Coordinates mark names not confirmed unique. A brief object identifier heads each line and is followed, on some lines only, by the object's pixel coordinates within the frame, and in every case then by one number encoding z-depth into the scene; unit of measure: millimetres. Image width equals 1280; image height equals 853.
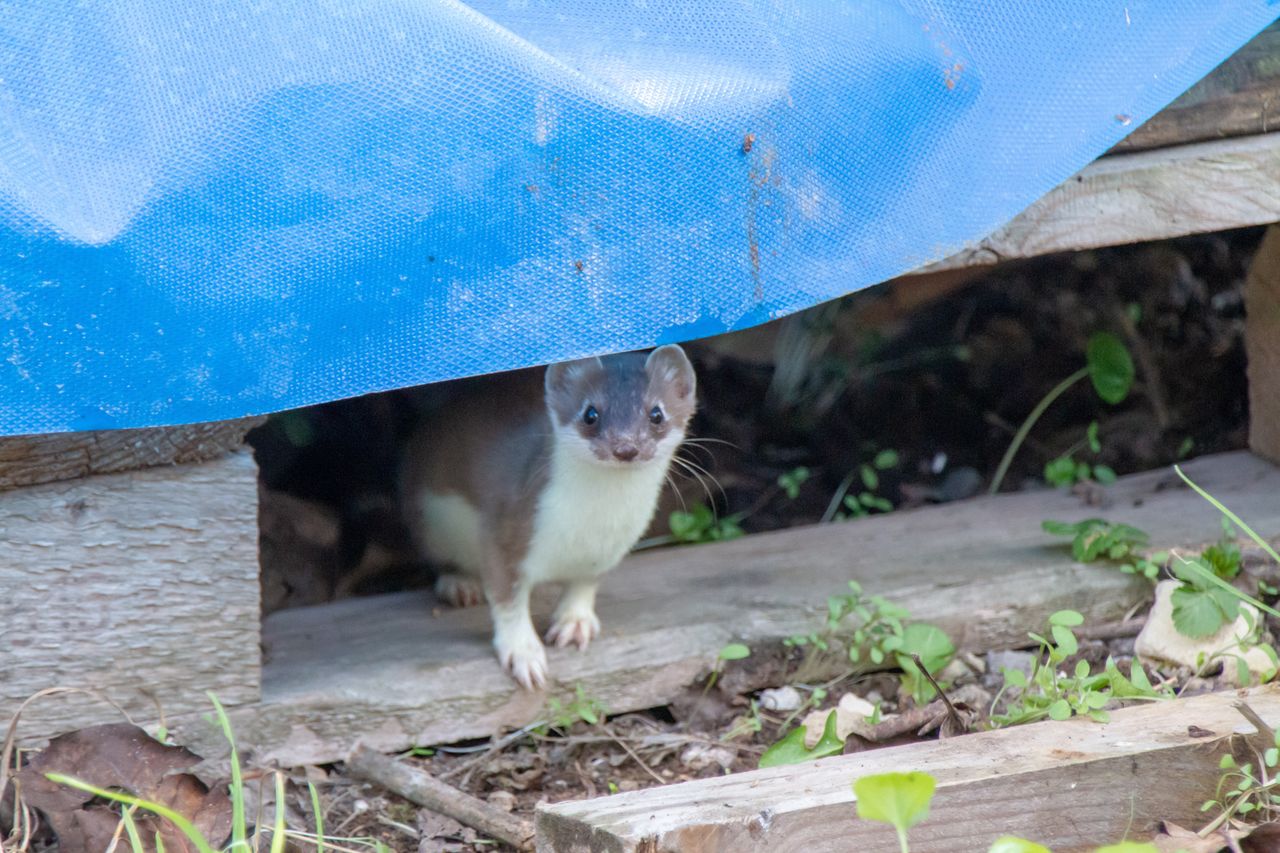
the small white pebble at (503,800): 5398
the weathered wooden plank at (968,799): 3580
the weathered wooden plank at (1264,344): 7215
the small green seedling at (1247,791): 3893
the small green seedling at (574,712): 5914
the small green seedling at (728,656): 6027
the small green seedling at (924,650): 5914
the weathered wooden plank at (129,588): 4855
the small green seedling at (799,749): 5016
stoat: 5977
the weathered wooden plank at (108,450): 4711
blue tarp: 3977
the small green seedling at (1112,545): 6484
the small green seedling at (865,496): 8336
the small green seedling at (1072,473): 7828
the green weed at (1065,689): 4449
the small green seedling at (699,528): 7941
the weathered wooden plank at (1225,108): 5852
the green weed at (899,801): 2943
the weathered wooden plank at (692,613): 5742
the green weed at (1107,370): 8523
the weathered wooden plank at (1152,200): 5664
